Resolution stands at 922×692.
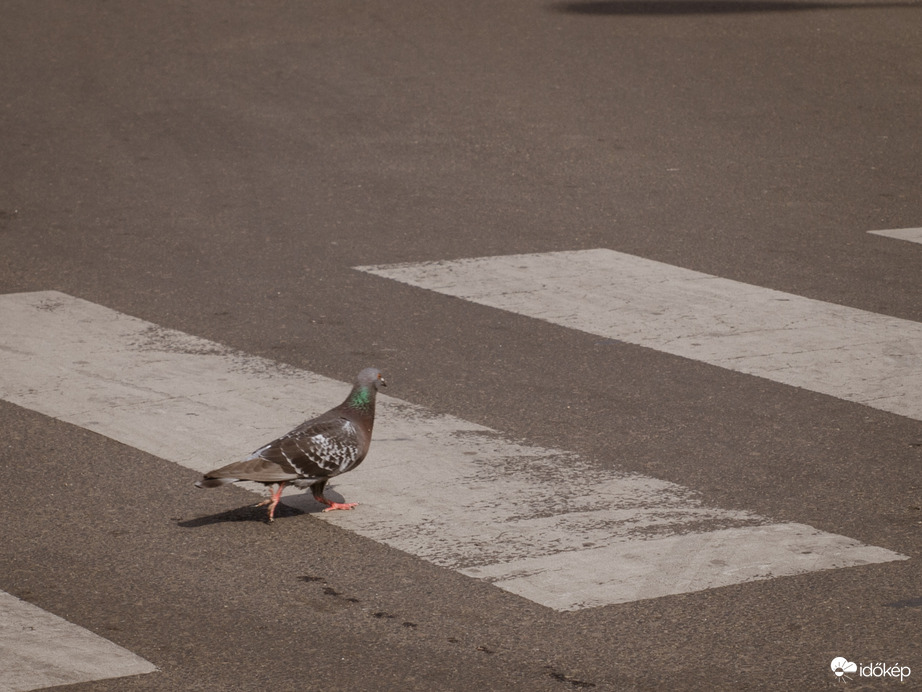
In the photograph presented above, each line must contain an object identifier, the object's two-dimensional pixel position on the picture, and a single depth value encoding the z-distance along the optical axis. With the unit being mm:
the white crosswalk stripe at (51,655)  9734
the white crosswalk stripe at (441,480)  11672
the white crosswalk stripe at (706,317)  16516
